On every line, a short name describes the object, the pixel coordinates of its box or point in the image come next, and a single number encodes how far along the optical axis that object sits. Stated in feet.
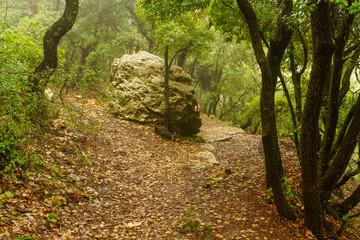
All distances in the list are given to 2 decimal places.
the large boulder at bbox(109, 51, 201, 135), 39.32
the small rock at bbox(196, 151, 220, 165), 31.16
